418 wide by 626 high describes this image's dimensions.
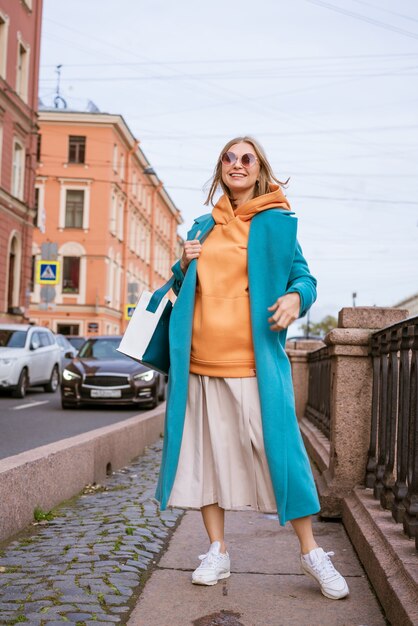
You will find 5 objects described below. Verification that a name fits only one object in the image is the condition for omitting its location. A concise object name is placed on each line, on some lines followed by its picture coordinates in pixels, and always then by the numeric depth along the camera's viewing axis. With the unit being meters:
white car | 18.44
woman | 3.87
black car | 16.31
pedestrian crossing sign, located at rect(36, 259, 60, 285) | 25.42
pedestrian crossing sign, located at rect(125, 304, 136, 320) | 36.43
